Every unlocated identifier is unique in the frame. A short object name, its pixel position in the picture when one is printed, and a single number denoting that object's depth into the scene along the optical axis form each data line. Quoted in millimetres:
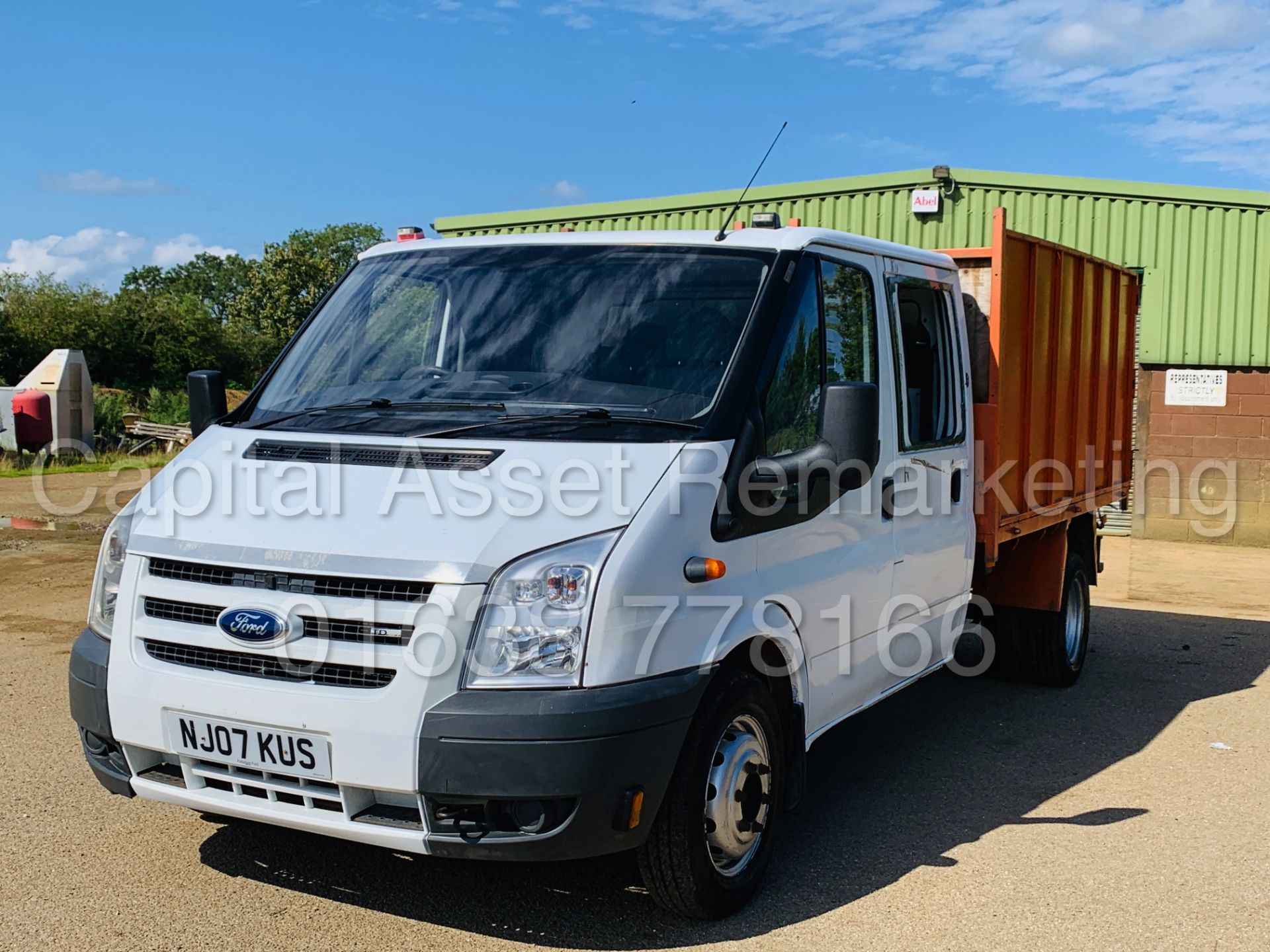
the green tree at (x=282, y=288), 70375
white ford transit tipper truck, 3477
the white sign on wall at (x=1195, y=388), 15714
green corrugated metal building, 15547
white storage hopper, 23547
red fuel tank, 22812
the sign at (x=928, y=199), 15977
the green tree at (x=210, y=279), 108188
